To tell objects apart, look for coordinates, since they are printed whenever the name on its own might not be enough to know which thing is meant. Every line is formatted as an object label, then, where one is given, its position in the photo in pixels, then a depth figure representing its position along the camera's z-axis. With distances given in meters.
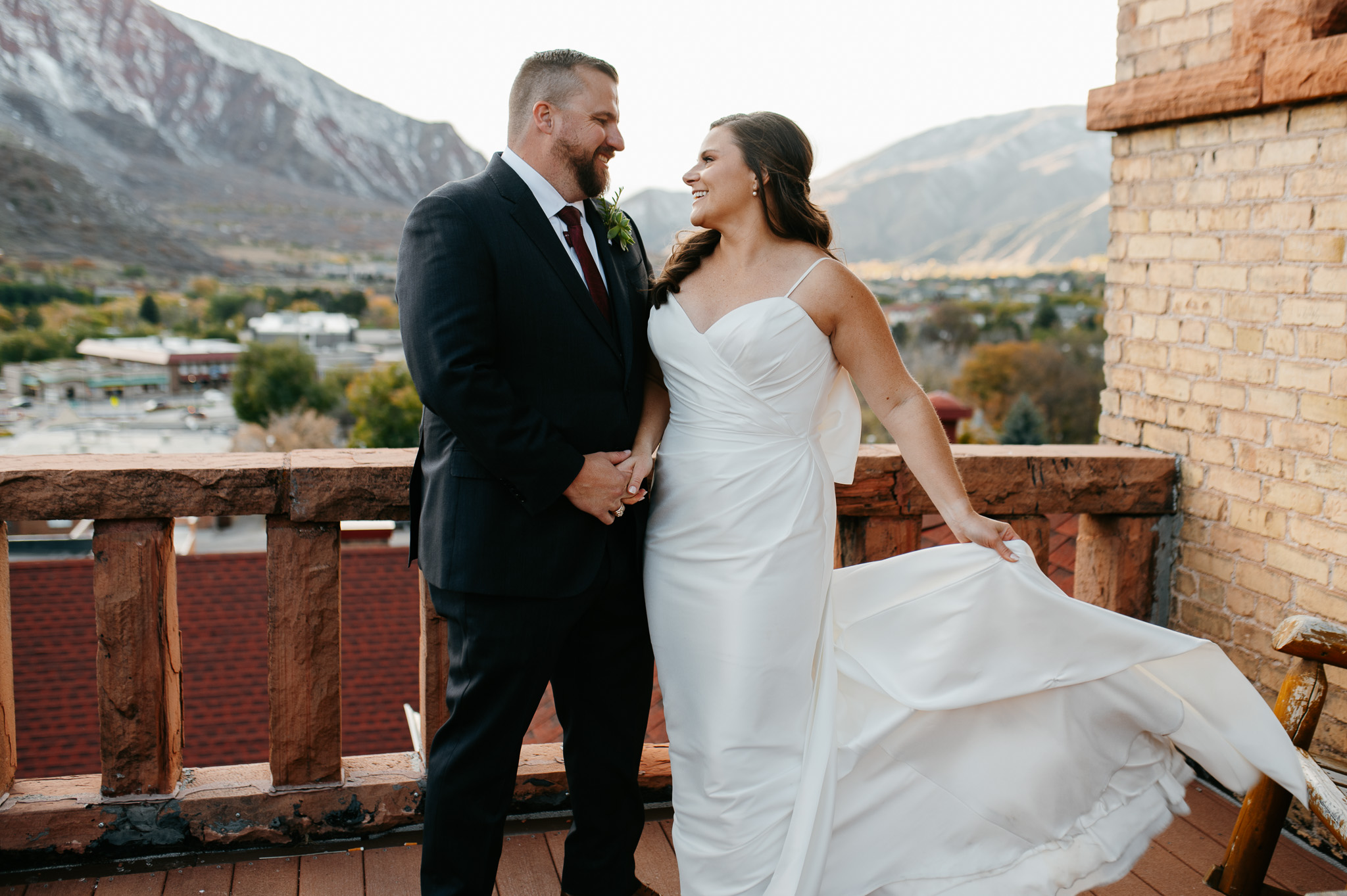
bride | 1.98
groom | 1.83
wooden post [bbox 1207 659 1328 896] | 2.14
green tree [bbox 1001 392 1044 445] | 38.41
